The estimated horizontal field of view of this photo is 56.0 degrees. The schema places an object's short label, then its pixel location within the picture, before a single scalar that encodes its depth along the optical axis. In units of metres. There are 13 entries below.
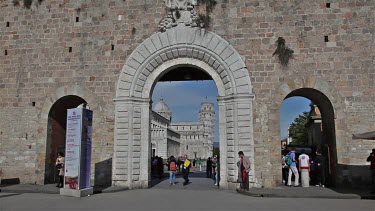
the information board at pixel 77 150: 10.98
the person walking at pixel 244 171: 11.95
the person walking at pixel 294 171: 13.55
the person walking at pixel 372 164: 11.43
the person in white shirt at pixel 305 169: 13.27
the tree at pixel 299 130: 37.53
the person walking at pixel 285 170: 14.77
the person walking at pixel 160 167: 19.66
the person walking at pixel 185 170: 15.33
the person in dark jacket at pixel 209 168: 20.25
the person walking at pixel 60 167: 13.04
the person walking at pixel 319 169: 13.55
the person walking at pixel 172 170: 15.09
